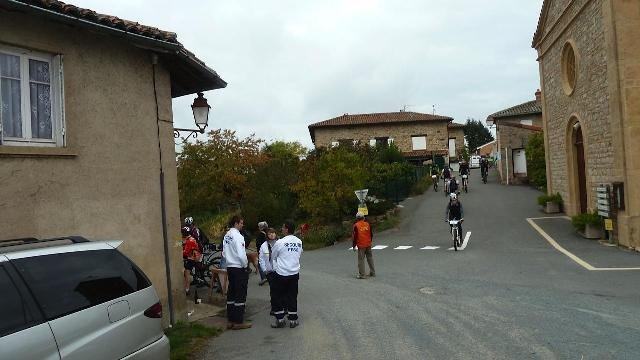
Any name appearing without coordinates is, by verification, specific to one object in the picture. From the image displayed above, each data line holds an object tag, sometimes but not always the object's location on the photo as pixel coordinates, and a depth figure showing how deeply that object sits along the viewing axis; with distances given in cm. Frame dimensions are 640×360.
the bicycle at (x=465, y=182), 3030
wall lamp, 964
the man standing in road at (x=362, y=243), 1201
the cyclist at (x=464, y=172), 3052
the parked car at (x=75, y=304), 359
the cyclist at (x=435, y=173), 3378
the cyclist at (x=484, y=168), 3678
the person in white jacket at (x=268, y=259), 777
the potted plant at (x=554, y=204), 2217
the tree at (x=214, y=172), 3359
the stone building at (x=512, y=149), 3469
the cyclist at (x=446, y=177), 3016
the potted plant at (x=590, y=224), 1644
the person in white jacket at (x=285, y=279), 763
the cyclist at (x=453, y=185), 2739
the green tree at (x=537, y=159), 2947
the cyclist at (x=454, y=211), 1619
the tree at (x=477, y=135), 9256
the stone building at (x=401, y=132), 5344
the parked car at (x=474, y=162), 6105
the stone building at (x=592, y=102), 1477
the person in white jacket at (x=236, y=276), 767
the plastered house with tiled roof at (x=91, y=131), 615
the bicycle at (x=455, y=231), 1588
